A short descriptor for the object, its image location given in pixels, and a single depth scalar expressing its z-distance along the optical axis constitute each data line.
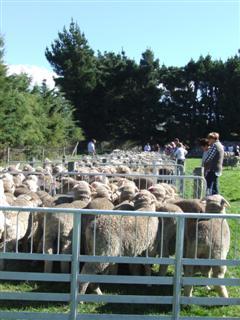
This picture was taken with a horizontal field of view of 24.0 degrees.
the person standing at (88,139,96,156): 33.98
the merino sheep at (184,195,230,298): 6.31
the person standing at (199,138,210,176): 13.02
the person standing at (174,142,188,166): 21.26
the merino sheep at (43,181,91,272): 7.04
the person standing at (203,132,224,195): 12.65
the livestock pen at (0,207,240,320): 5.09
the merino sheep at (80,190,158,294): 6.23
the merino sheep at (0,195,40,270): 7.18
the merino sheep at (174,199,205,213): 7.95
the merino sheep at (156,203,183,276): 7.09
